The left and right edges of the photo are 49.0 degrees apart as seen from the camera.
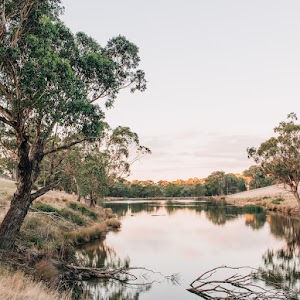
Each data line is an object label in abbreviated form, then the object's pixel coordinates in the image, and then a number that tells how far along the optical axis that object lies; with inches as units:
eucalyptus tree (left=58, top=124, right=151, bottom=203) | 1932.8
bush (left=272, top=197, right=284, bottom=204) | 3173.7
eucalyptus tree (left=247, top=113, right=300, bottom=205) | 2190.0
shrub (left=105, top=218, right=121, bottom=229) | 1669.0
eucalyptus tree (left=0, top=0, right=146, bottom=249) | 514.3
